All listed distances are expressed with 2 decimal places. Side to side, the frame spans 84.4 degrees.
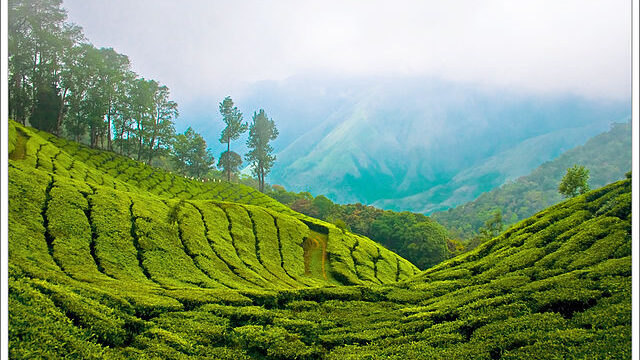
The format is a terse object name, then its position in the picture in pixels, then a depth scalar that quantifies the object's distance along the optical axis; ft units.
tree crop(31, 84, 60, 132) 163.12
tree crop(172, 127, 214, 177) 239.30
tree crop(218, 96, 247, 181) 232.94
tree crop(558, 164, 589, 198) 120.37
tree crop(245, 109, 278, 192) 245.04
